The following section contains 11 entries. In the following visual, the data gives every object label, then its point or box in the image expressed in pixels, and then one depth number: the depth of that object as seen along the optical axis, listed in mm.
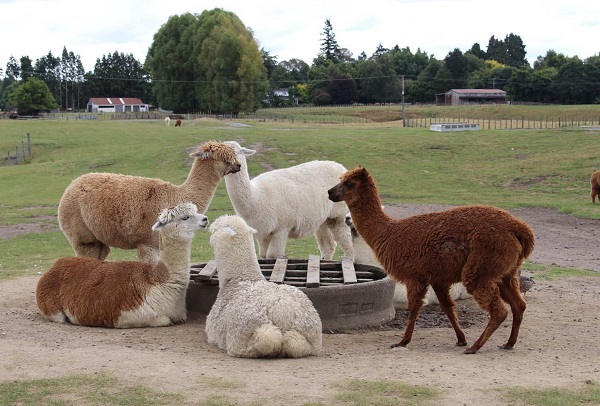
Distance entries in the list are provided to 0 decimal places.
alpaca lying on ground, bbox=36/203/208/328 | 8594
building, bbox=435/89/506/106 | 105500
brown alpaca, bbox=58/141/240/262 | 9578
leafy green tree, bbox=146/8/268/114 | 82250
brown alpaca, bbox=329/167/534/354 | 7371
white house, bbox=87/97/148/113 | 113438
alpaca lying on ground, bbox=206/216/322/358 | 7117
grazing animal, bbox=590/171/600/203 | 22844
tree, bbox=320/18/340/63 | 148125
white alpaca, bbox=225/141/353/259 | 10430
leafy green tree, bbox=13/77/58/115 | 97375
